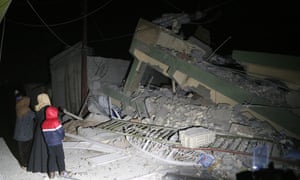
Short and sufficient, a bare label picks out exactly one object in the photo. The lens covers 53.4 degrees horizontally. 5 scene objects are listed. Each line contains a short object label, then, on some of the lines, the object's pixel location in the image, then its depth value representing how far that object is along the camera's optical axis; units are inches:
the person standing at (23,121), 237.7
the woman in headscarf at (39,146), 224.8
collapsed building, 268.2
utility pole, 415.7
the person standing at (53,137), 215.9
